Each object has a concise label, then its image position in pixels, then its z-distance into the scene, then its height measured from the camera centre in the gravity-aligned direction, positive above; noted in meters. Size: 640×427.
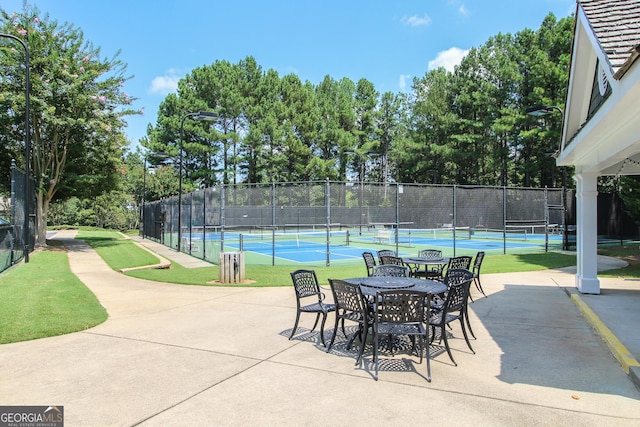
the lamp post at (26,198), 14.13 +0.68
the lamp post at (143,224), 34.40 -0.48
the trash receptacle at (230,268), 12.04 -1.38
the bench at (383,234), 21.28 -0.79
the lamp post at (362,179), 16.79 +4.71
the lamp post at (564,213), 20.83 +0.23
